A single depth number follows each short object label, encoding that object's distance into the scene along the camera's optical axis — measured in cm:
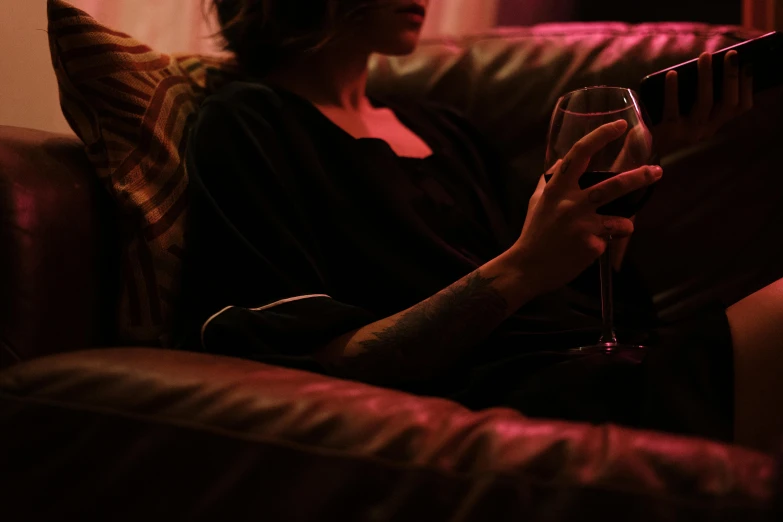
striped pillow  96
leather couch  46
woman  77
